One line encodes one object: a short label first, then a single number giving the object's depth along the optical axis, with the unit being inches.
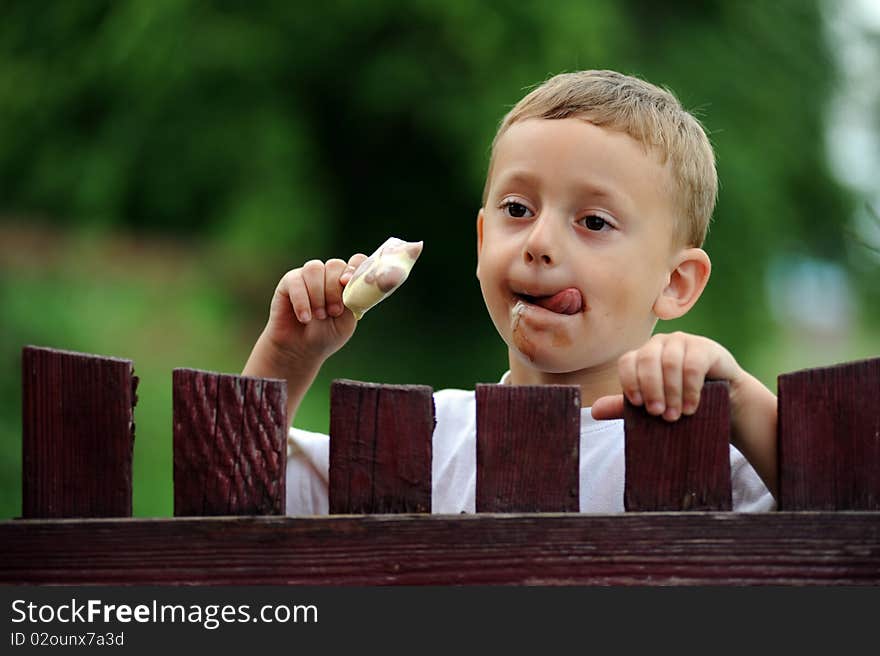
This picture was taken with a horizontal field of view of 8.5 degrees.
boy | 122.6
